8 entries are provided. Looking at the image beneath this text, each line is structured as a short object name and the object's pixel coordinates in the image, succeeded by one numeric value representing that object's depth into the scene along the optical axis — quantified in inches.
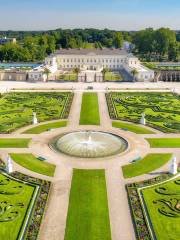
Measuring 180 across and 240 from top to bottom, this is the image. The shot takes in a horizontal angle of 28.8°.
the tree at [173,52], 6240.2
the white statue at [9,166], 1584.6
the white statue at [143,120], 2398.4
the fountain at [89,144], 1827.0
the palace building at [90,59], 5826.8
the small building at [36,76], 4534.9
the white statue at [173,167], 1576.0
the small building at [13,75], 4564.5
